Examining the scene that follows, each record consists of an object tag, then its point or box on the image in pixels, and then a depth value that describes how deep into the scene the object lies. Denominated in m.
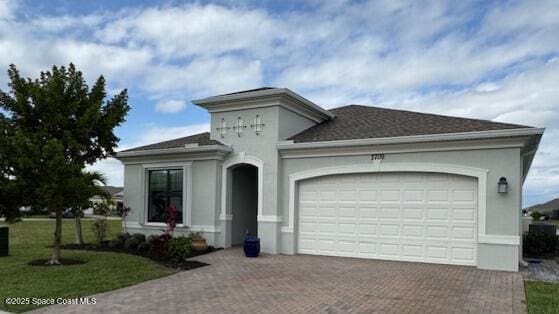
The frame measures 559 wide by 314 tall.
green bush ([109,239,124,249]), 15.25
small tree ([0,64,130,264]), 11.15
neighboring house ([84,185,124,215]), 13.38
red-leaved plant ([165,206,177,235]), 12.50
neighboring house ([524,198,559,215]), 47.13
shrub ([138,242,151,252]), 14.15
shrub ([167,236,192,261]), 11.92
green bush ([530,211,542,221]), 37.15
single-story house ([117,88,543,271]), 11.06
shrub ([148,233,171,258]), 12.39
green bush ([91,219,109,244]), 15.84
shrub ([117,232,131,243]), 15.59
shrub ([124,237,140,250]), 14.80
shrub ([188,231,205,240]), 13.98
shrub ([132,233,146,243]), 15.15
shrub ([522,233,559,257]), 13.71
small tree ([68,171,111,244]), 11.56
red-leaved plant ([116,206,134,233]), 16.59
